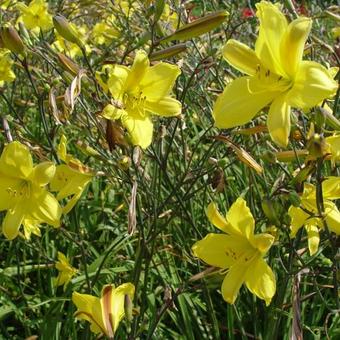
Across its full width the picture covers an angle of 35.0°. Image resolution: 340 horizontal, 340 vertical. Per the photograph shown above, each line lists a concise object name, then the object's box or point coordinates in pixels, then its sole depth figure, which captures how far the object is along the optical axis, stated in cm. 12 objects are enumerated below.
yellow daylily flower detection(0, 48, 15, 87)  75
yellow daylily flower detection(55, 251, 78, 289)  71
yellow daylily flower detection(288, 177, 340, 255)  45
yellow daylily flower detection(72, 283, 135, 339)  46
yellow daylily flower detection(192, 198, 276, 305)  43
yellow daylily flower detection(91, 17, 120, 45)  129
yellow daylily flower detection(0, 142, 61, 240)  49
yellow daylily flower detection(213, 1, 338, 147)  38
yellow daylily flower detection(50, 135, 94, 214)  50
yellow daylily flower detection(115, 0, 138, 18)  81
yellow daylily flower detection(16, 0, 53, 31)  102
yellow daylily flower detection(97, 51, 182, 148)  46
